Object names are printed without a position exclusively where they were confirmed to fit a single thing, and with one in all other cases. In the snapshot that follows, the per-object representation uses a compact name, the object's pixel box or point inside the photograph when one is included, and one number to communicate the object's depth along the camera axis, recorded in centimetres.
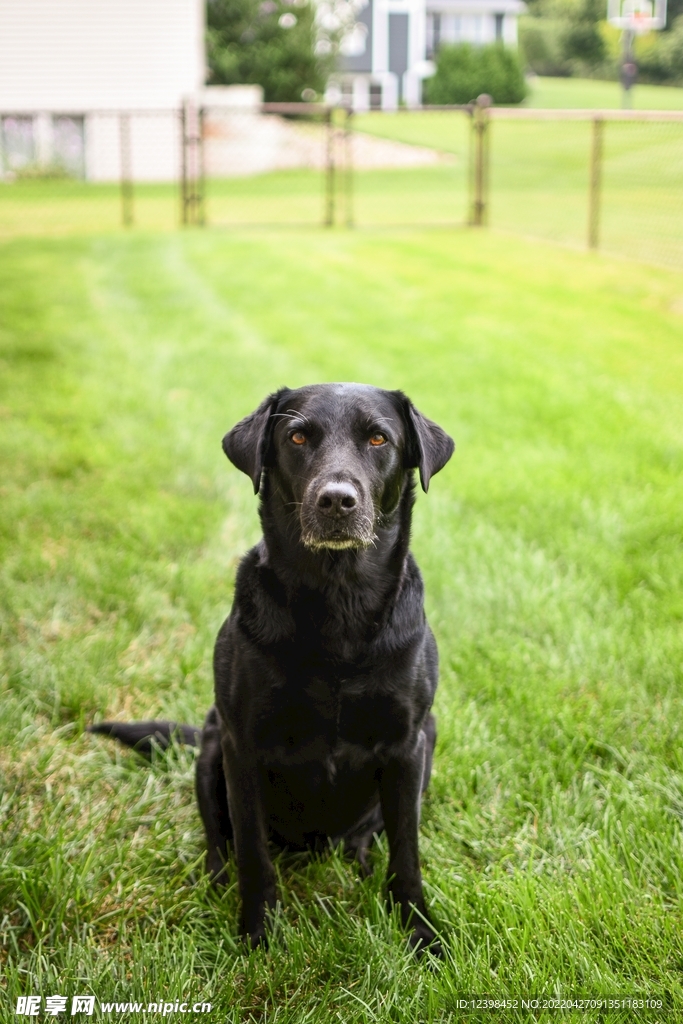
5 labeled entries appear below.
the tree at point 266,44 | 2505
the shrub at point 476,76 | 1656
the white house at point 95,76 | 1980
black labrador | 197
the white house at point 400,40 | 2831
